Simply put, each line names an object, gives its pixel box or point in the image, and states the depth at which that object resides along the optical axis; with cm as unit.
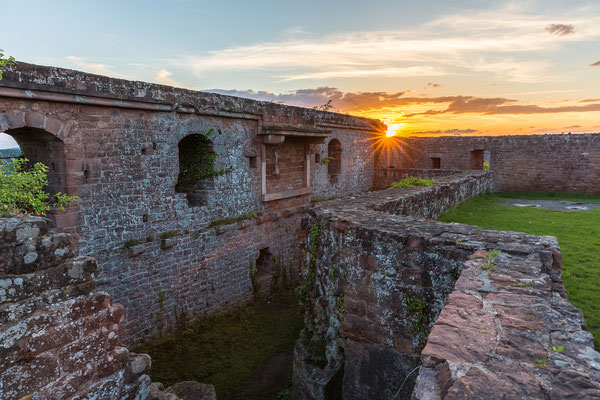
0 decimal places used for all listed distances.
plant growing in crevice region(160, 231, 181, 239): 798
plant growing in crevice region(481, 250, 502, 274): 330
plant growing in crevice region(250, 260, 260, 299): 1027
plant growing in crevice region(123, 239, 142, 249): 731
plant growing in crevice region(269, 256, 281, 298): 1083
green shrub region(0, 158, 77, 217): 282
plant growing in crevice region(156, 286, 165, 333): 801
